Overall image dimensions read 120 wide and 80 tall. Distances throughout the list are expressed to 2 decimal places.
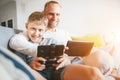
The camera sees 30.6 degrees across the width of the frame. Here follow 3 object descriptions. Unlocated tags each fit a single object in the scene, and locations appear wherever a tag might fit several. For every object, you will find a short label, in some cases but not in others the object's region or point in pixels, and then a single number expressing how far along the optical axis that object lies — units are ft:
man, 4.00
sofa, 0.83
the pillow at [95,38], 4.96
